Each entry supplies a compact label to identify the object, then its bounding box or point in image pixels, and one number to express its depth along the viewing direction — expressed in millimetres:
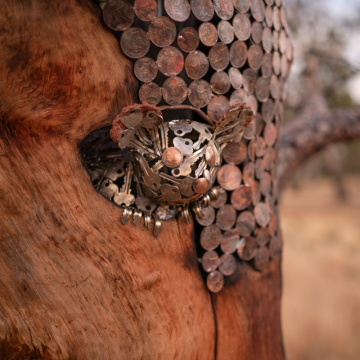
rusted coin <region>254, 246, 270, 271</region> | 958
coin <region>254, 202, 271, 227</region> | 953
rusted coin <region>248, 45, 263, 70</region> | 859
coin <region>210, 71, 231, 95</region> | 804
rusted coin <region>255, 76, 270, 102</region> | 904
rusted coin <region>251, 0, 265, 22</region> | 852
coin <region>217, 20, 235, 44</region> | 787
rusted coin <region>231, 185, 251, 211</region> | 889
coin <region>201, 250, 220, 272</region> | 864
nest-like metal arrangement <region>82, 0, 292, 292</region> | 735
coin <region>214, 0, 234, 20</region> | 776
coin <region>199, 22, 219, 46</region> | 769
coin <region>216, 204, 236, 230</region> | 875
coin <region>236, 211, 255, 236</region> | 911
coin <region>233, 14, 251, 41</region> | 814
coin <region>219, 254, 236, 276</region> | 883
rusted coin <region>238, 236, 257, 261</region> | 926
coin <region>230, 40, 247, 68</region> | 820
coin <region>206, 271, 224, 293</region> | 865
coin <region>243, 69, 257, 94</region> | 860
